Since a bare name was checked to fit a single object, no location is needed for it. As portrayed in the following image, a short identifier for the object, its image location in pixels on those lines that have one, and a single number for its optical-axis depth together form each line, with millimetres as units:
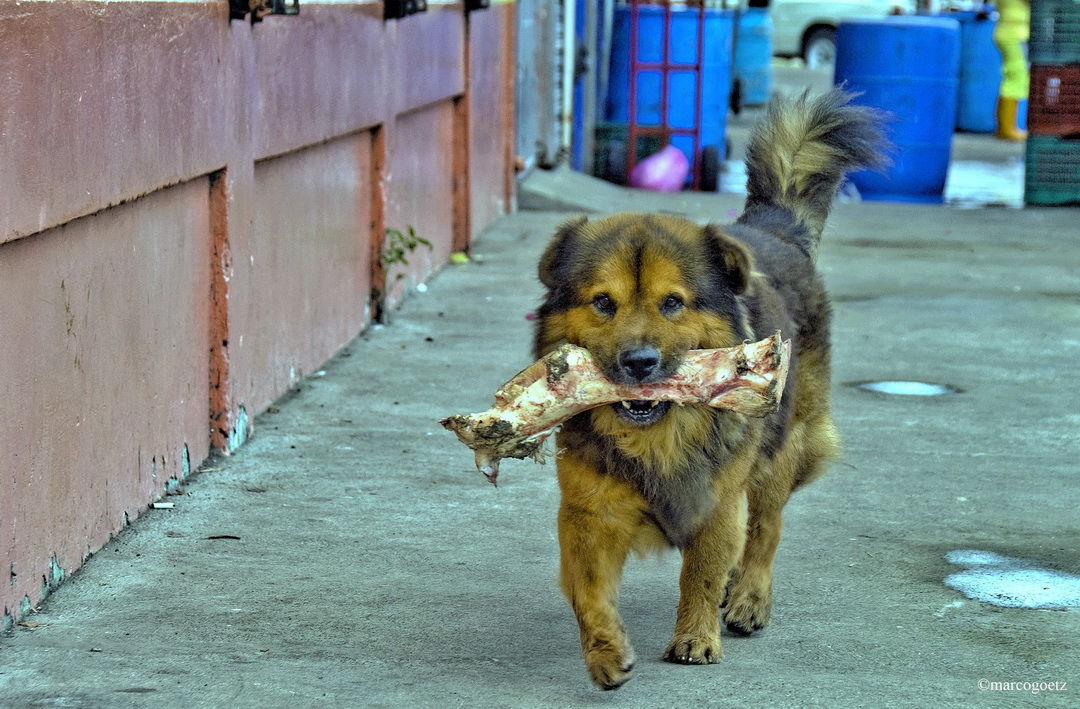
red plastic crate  15430
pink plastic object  16406
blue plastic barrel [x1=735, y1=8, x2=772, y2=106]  26266
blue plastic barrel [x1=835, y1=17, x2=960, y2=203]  16531
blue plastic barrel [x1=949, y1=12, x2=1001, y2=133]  23422
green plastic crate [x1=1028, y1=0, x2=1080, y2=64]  15320
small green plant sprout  9234
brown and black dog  4051
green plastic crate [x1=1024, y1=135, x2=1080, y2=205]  15453
